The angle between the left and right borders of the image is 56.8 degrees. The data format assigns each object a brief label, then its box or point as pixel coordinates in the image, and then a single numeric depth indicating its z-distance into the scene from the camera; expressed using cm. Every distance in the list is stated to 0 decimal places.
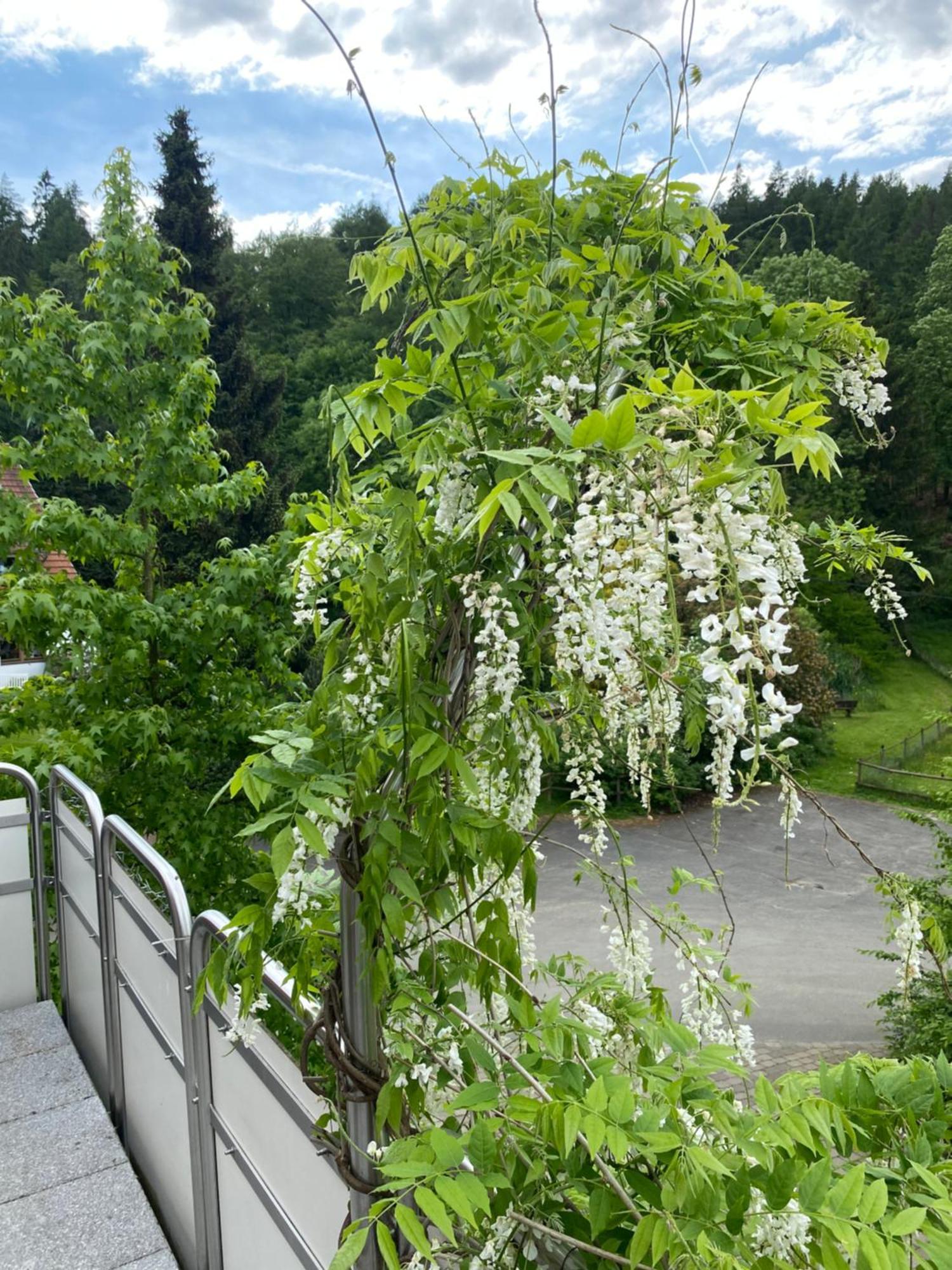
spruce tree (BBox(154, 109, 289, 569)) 1747
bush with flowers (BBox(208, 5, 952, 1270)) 92
